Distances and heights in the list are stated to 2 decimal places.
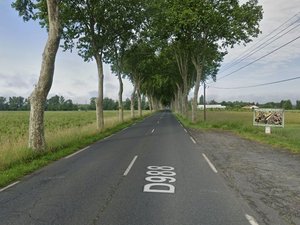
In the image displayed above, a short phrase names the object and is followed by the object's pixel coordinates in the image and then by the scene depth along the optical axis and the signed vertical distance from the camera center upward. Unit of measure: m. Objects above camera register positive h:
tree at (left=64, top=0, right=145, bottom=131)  16.04 +6.46
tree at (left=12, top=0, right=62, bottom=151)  8.75 +1.05
